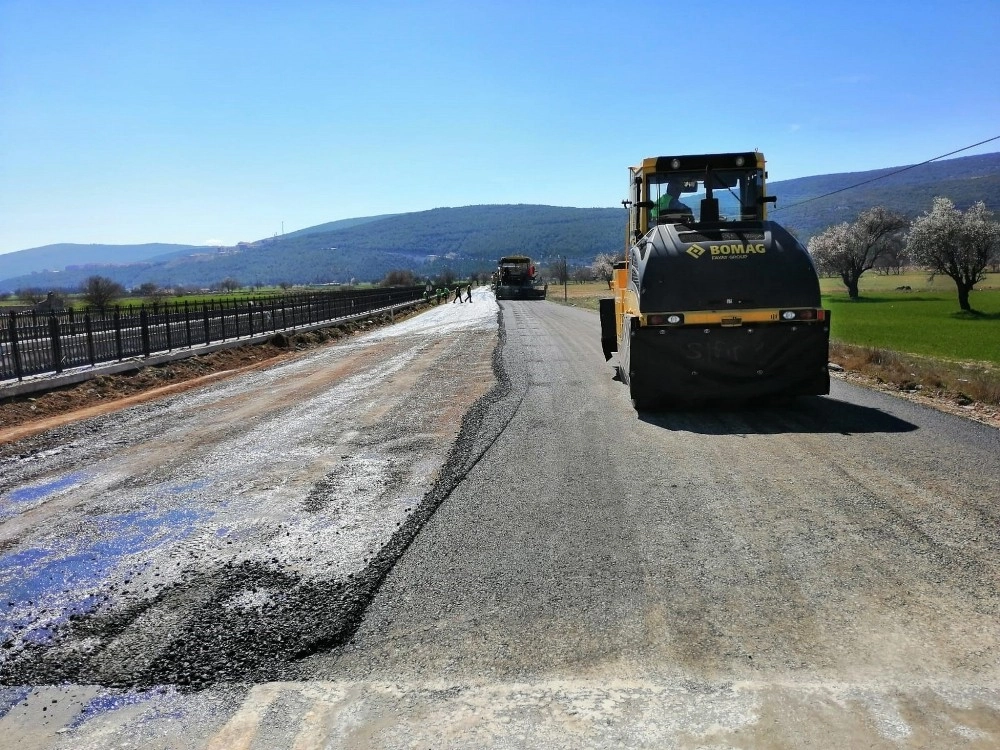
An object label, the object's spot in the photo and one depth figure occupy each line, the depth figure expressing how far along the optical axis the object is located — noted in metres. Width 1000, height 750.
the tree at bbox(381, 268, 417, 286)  118.85
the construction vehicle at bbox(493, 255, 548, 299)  65.31
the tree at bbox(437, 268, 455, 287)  103.97
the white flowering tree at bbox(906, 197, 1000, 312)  55.03
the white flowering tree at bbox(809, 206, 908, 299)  83.06
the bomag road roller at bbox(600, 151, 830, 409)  9.26
